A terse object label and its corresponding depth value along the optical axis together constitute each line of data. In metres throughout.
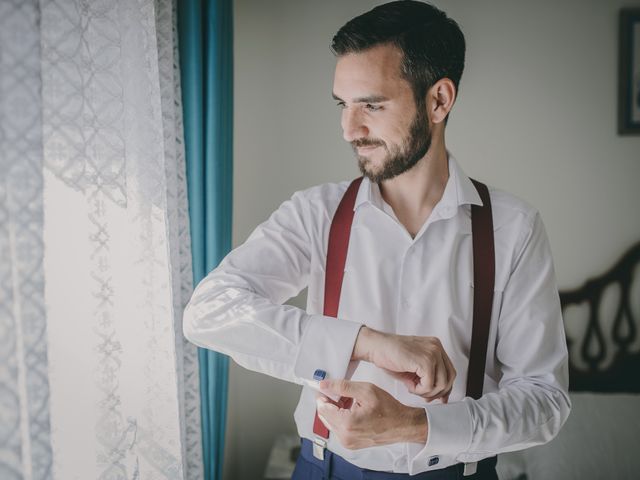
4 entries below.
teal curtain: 1.59
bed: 2.37
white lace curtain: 0.85
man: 0.95
